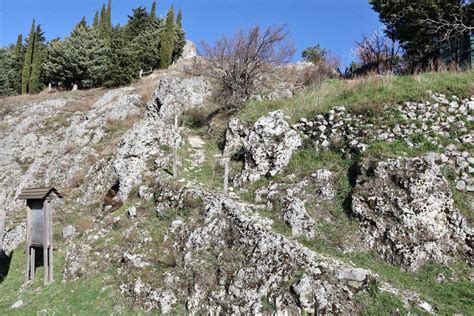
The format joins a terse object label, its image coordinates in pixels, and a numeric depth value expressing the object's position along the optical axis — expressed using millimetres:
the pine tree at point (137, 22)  45141
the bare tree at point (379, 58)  24719
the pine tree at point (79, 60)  38000
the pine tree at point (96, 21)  47619
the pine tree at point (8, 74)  43219
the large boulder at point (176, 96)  22359
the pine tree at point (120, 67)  34875
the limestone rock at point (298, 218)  9844
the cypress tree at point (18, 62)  44375
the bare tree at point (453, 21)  17842
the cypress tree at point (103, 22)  43809
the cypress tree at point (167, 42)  42594
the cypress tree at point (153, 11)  47875
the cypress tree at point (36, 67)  41406
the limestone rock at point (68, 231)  13945
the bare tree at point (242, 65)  19781
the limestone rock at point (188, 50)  49931
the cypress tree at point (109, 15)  45656
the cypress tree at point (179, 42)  47266
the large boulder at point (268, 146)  12948
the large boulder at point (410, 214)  8602
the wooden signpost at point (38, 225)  11320
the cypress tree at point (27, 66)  42219
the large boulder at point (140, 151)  14398
